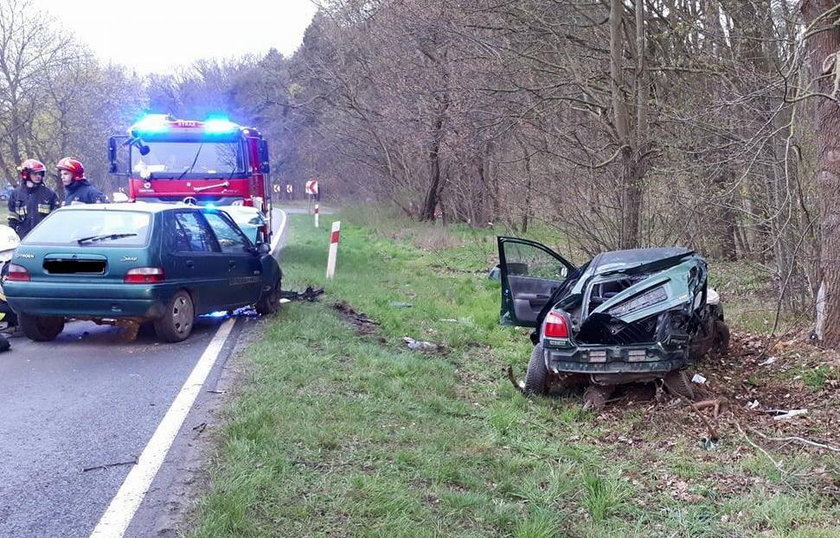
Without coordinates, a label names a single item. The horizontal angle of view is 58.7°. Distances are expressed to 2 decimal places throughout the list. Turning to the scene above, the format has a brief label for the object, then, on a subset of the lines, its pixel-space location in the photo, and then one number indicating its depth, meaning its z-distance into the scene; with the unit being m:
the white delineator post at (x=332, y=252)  13.56
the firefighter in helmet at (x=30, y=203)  10.05
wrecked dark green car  5.98
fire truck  13.40
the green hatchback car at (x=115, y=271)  7.48
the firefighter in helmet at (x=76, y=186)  10.38
